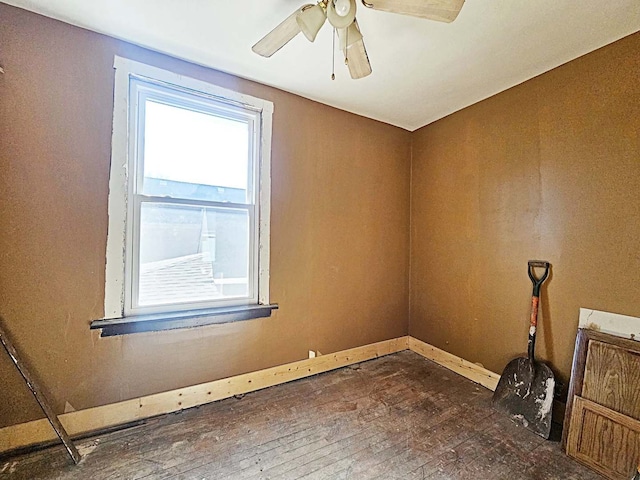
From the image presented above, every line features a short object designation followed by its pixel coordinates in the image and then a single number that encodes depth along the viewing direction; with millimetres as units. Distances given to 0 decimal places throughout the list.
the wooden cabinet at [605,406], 1609
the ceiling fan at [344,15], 1265
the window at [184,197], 1996
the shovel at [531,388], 1990
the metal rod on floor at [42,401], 1628
